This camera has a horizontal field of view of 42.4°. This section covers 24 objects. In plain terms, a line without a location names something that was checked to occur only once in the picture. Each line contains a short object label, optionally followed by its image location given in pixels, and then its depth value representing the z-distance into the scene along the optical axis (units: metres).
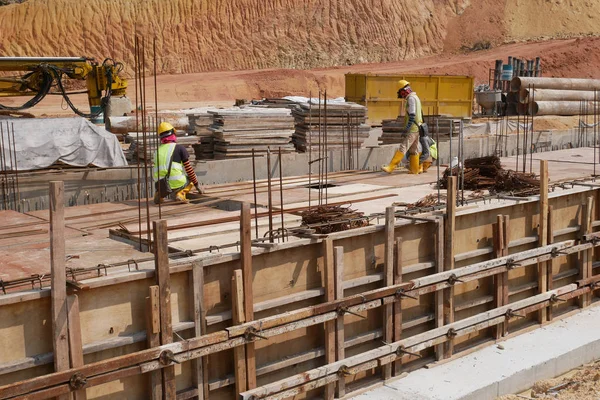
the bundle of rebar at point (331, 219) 9.27
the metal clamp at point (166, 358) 7.14
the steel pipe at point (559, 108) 27.90
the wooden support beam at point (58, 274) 6.41
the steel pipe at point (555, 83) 28.61
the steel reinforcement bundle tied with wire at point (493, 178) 12.30
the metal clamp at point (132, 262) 7.52
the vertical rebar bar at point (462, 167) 11.11
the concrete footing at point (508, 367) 9.25
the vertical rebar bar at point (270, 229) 8.52
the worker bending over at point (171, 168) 12.02
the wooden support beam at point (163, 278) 7.15
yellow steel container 26.97
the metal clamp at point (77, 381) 6.54
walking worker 15.01
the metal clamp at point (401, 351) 9.26
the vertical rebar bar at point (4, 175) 12.43
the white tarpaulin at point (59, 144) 13.72
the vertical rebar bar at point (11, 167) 12.65
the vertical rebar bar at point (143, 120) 8.47
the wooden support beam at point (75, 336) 6.52
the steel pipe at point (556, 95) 28.23
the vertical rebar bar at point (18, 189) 12.56
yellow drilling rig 19.69
